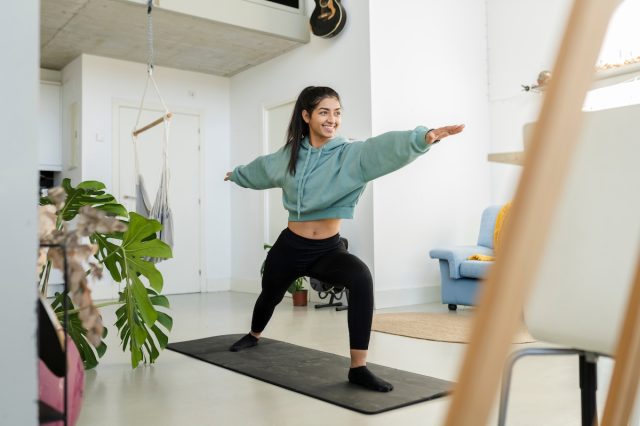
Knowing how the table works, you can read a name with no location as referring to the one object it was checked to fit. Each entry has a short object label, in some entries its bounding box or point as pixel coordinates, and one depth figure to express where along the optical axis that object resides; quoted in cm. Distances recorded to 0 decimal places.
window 495
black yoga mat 227
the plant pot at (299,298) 549
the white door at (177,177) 659
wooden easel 42
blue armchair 472
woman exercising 251
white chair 105
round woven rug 367
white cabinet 690
